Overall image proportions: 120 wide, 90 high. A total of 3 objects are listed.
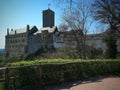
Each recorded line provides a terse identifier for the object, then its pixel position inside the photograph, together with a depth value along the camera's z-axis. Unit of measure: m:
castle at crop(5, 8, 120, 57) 40.16
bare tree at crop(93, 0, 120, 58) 11.92
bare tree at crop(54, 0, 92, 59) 16.18
